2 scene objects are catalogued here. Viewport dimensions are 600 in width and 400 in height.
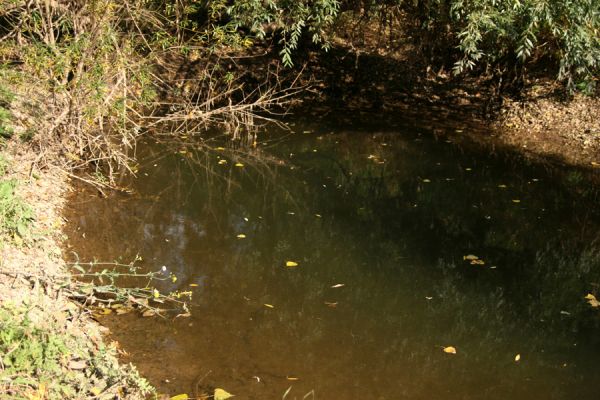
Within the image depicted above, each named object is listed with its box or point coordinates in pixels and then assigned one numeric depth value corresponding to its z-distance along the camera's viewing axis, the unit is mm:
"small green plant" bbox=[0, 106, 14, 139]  7625
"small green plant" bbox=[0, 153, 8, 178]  6389
